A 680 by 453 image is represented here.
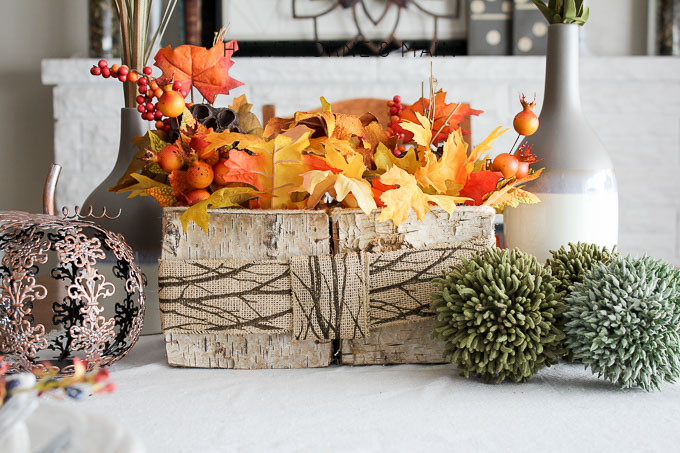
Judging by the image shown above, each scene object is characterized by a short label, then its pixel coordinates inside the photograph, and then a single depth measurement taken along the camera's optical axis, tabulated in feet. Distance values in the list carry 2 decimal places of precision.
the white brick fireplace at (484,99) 6.02
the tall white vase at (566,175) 1.90
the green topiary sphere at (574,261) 1.65
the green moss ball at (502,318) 1.47
